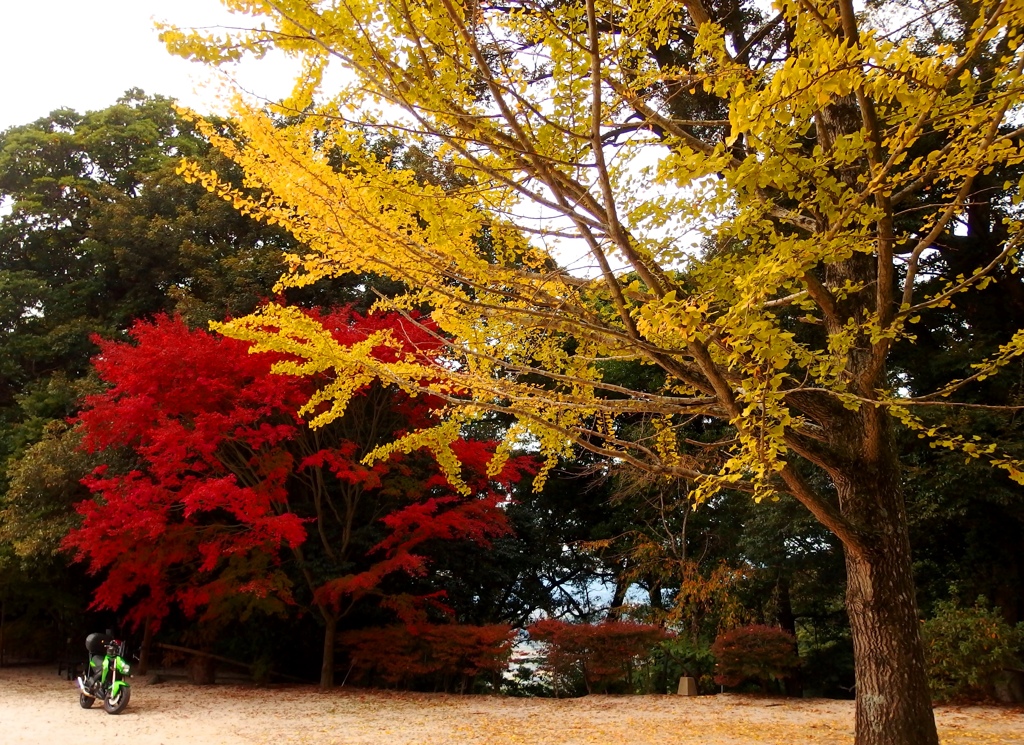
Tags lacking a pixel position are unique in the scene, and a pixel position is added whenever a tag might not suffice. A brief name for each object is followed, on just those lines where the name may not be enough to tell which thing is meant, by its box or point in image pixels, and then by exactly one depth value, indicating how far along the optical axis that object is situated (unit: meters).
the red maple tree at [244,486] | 7.26
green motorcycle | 6.75
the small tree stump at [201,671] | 9.00
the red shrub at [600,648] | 8.59
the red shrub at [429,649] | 8.45
